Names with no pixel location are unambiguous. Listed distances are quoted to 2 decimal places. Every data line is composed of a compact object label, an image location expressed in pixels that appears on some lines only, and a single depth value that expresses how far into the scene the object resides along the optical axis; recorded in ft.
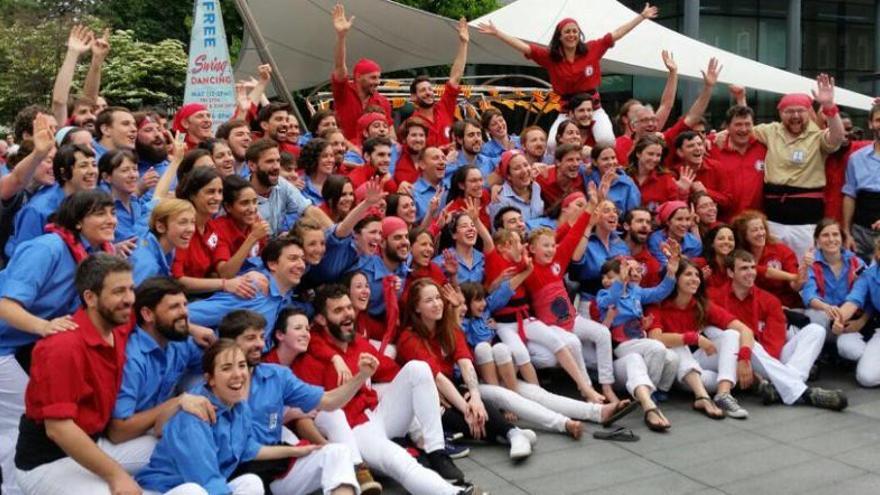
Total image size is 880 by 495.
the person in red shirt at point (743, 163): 24.09
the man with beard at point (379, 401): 14.69
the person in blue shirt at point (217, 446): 11.85
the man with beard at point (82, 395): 11.09
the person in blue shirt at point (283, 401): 13.09
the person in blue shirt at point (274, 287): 14.85
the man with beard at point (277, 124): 21.58
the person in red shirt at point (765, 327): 19.74
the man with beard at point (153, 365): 12.26
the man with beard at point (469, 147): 23.61
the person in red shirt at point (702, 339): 19.03
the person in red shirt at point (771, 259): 21.48
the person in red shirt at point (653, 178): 23.27
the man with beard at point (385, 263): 17.89
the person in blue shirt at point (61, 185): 14.79
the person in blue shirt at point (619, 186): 22.80
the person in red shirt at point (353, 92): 26.71
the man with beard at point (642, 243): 20.75
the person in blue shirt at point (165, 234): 14.56
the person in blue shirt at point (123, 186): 15.53
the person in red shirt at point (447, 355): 16.63
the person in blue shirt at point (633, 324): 18.88
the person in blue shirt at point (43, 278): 12.55
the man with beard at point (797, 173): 23.52
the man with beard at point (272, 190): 17.90
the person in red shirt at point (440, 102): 25.67
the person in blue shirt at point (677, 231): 21.20
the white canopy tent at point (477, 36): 38.34
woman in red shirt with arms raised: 26.68
